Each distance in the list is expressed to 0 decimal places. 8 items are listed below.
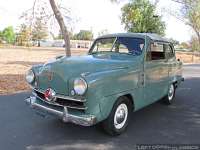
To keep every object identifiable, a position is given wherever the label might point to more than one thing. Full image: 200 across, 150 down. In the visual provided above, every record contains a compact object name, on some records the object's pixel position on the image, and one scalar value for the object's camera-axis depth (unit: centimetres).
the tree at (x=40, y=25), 875
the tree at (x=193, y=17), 898
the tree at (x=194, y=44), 3179
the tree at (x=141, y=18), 1611
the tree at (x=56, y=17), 816
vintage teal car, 291
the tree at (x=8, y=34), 6325
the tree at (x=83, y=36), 6984
